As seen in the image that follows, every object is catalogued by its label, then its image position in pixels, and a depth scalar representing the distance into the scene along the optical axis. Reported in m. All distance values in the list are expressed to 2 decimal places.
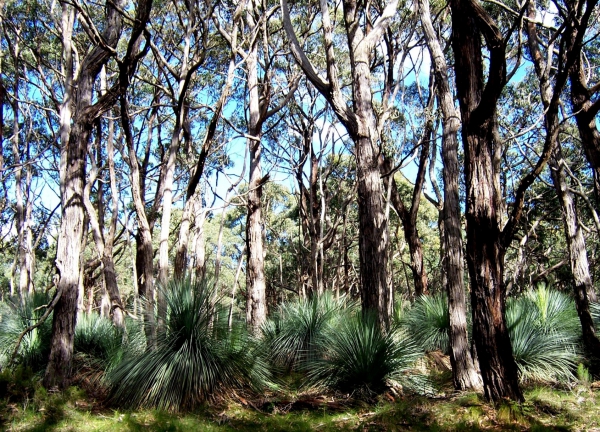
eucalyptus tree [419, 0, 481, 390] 7.39
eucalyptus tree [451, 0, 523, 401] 5.23
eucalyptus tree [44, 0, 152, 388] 7.05
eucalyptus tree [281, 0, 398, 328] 7.86
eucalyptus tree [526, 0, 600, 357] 4.79
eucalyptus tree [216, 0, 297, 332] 11.30
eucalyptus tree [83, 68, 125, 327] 10.77
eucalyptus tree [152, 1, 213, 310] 8.97
